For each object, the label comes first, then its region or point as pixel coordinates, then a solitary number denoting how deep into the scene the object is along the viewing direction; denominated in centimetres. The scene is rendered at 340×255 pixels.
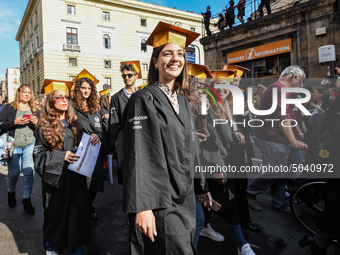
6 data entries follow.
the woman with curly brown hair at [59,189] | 220
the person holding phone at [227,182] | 237
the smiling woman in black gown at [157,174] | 128
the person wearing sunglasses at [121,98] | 350
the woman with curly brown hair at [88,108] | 328
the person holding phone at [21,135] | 360
